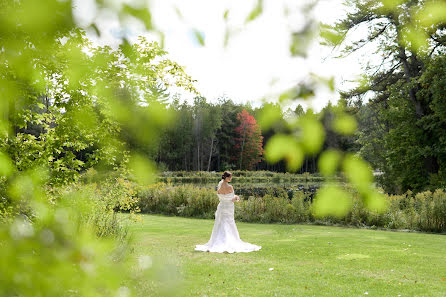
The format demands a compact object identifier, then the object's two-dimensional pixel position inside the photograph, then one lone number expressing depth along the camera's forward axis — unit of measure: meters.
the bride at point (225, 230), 8.66
